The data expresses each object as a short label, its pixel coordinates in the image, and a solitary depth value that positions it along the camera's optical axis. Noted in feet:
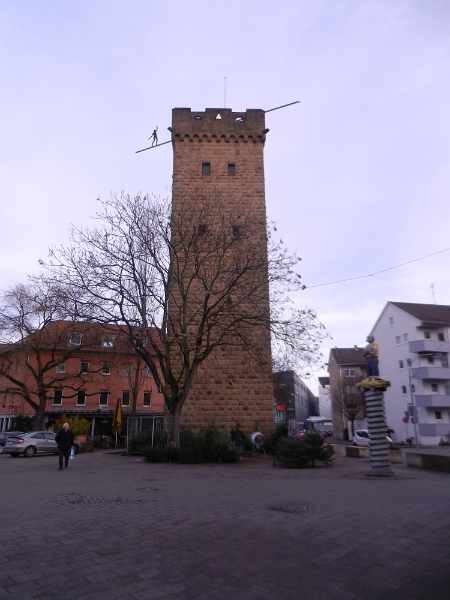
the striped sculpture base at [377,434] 49.49
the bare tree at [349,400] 195.72
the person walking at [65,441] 56.70
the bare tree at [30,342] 109.29
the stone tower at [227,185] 85.10
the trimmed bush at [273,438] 76.12
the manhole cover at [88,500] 29.91
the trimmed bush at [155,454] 66.54
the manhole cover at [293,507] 27.35
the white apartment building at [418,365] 149.79
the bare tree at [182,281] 67.46
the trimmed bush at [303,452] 58.49
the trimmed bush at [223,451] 63.77
